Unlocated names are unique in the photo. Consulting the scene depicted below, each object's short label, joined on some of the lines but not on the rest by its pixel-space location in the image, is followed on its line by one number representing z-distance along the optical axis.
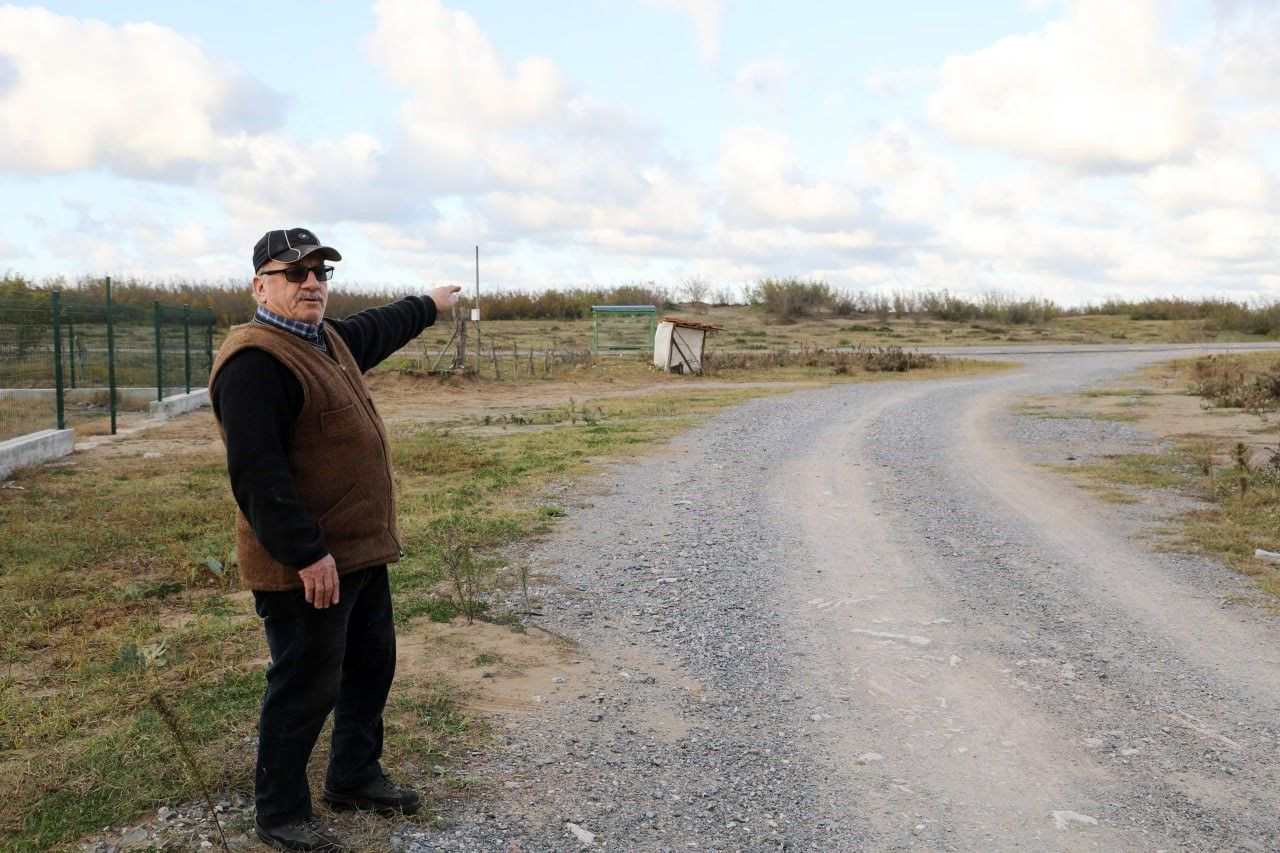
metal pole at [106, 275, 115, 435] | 16.55
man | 3.40
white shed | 30.95
